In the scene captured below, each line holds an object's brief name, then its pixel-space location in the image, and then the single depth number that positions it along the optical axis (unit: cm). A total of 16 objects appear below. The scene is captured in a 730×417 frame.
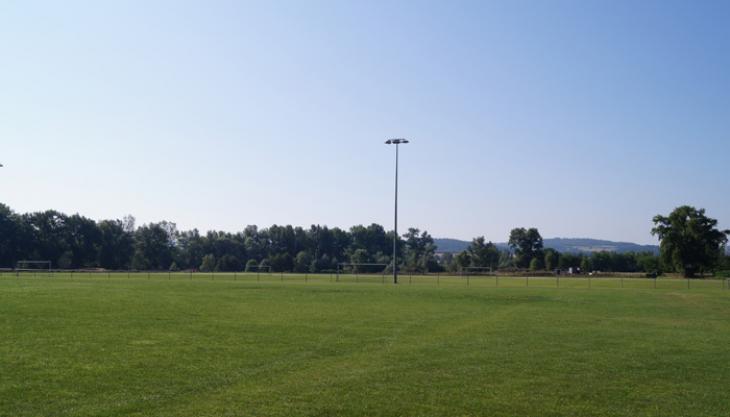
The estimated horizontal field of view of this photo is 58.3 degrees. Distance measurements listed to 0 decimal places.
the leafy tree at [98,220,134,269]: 15125
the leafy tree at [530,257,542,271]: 14280
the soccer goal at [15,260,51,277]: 13262
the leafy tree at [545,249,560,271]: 14638
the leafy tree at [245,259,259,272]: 14925
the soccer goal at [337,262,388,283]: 14725
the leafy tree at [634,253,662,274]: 12530
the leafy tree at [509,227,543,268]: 15575
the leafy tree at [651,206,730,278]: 10762
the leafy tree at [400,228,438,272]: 14912
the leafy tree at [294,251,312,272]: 15488
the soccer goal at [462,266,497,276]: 13238
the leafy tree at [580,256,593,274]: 13975
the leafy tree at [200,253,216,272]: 15781
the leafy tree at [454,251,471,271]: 15600
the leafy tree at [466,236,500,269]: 16200
